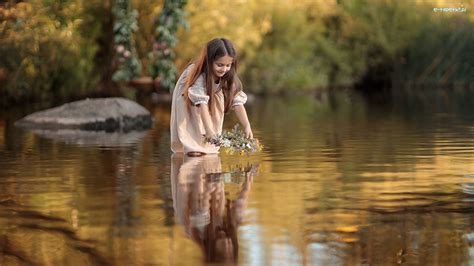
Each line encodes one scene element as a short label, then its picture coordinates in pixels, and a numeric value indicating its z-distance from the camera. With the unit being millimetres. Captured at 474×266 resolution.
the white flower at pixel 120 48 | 28453
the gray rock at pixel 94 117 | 18766
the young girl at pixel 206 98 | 11992
